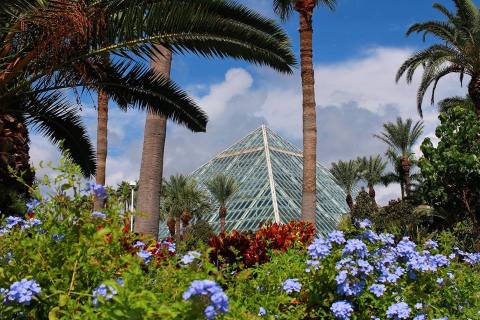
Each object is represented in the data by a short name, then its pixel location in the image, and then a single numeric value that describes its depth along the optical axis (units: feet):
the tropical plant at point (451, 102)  99.73
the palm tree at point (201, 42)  29.68
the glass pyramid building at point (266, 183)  154.10
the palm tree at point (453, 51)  66.54
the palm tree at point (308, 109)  40.01
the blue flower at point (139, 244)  14.00
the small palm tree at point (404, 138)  126.00
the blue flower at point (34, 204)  12.75
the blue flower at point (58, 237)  11.47
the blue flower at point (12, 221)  13.94
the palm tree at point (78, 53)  26.78
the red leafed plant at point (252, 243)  25.52
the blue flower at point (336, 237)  14.39
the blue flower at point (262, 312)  12.04
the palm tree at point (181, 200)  154.40
